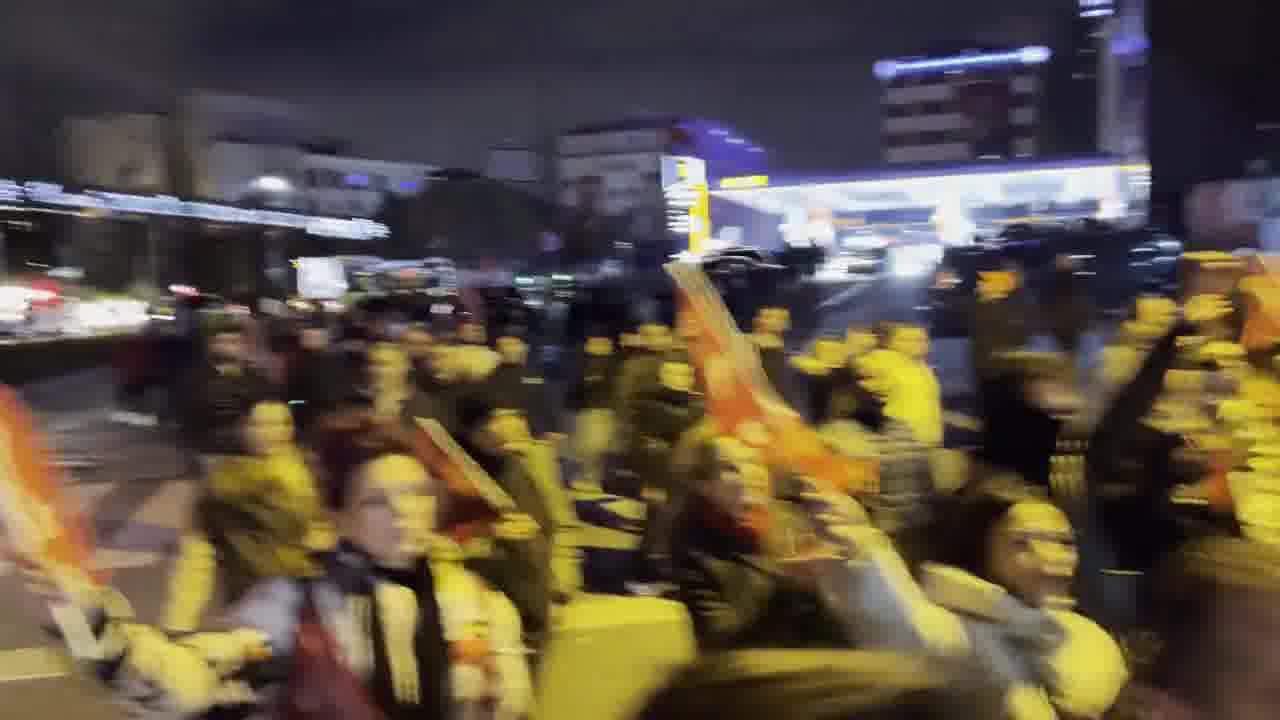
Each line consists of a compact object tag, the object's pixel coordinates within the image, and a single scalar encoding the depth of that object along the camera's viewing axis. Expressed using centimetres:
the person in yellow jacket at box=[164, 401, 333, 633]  337
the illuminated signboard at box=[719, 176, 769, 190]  3378
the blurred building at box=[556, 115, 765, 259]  2969
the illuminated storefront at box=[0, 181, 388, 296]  3369
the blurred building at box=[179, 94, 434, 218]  7181
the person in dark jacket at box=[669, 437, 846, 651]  302
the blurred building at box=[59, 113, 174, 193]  4091
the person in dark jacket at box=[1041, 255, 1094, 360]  711
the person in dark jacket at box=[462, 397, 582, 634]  394
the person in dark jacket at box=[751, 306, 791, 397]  754
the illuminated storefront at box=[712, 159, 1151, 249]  3800
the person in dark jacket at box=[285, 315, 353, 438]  630
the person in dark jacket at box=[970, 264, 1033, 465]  441
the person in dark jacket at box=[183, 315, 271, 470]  485
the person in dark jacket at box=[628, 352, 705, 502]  557
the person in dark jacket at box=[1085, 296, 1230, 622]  402
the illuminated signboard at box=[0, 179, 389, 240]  2680
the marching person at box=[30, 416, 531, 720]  236
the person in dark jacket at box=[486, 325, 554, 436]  550
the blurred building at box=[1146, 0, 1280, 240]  4188
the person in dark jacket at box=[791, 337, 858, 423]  636
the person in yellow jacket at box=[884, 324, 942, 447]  658
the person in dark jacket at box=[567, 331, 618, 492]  832
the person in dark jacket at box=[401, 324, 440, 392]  591
